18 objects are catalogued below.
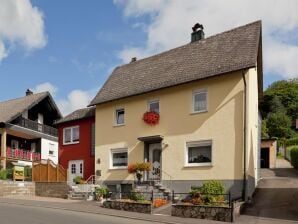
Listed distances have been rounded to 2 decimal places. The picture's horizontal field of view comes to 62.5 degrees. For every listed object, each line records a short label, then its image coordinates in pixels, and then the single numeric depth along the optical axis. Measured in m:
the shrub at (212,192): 9.84
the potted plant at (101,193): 13.77
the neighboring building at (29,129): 21.71
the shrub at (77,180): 15.59
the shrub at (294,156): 18.80
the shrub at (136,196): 11.21
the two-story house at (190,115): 12.12
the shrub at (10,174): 17.23
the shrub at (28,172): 17.10
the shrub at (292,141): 28.08
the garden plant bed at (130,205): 10.50
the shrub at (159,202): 11.35
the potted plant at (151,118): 13.91
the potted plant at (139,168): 13.44
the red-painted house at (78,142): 17.33
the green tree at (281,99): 41.74
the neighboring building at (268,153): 21.23
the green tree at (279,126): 33.85
